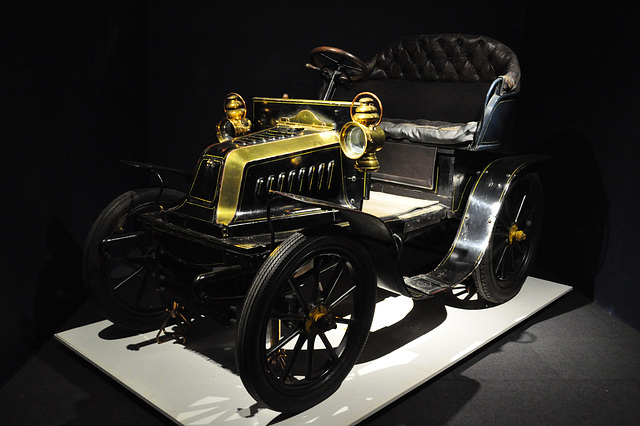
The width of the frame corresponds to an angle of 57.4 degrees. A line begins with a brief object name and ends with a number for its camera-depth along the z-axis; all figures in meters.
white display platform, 2.41
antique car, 2.40
